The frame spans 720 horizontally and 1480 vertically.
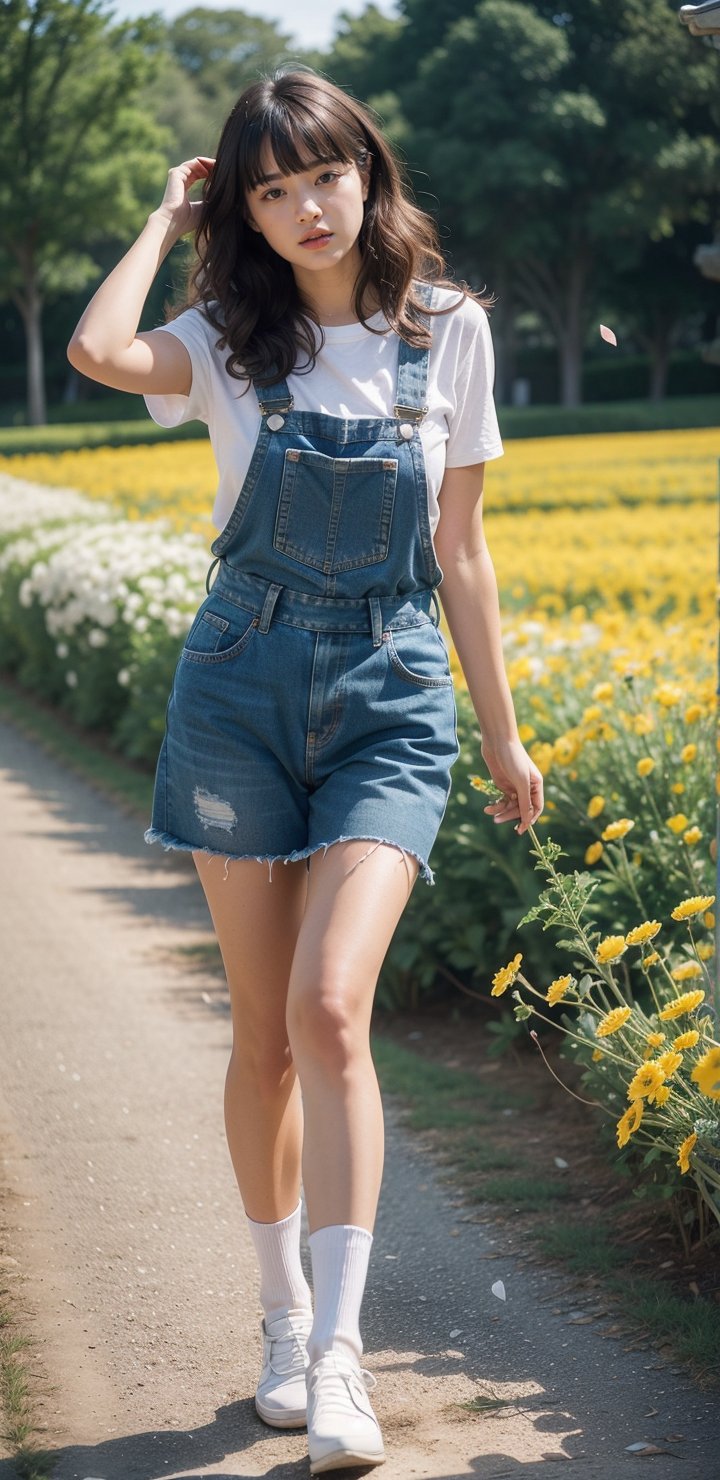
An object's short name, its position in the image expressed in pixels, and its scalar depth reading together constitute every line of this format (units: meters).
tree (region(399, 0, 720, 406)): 30.55
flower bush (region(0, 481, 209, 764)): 7.09
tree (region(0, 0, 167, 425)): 28.27
